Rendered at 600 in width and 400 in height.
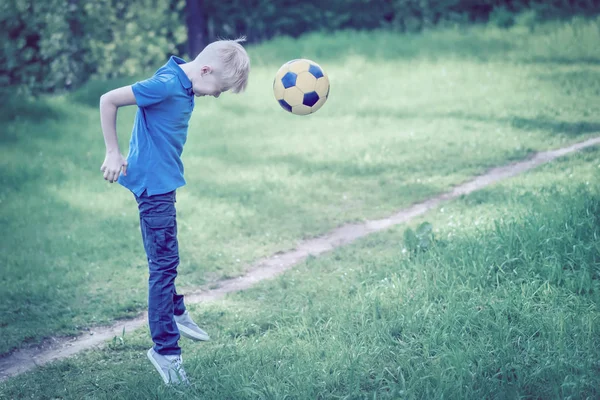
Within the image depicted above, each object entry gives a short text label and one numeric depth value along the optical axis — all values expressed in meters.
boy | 3.72
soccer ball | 5.25
